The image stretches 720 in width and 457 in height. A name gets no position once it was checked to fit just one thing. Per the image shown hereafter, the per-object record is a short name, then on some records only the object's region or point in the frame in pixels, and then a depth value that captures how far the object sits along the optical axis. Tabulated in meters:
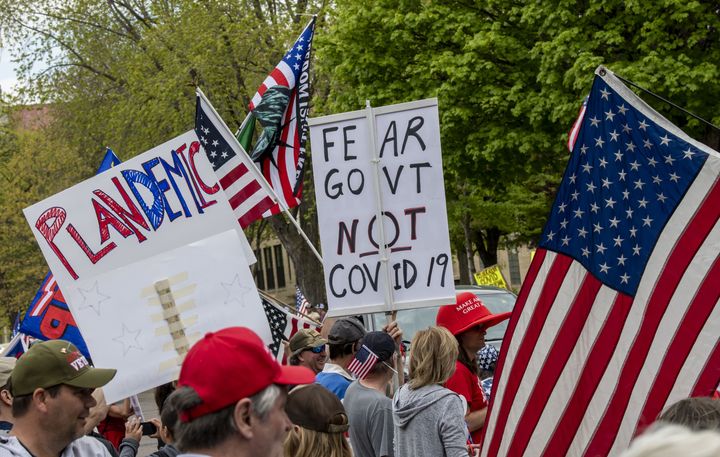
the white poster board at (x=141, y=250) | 5.22
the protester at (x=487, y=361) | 8.40
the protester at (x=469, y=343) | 6.44
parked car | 12.35
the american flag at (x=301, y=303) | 12.91
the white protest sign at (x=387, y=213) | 6.36
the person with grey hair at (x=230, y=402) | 2.88
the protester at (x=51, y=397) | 4.27
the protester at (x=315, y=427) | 4.55
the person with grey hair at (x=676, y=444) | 1.97
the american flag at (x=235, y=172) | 8.02
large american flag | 4.82
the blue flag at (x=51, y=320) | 8.38
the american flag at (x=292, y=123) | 9.54
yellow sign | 23.23
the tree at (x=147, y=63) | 29.33
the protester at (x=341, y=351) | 6.54
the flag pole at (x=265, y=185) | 7.89
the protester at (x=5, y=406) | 5.11
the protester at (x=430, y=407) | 5.32
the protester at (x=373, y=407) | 5.77
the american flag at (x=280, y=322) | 7.79
